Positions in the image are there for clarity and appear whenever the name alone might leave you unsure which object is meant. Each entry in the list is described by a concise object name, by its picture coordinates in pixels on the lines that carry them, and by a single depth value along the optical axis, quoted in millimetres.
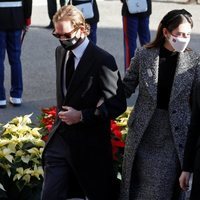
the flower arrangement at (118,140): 10711
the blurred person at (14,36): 16078
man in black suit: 9008
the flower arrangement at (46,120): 11242
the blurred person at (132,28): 18453
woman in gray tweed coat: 9453
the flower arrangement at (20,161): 10281
